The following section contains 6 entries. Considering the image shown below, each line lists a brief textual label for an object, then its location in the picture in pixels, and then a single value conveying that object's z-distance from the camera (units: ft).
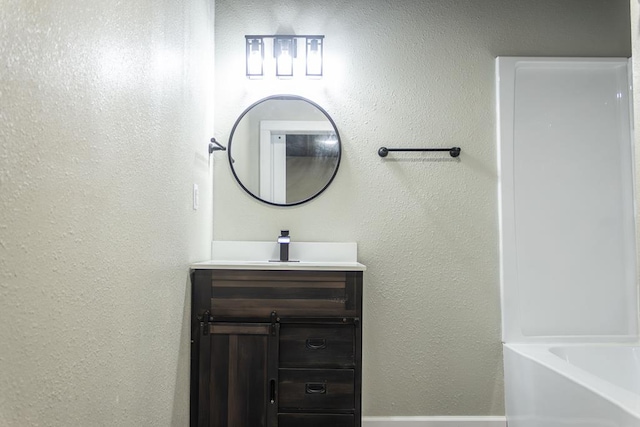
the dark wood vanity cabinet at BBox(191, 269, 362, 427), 6.66
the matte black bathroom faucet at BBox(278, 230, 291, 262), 7.97
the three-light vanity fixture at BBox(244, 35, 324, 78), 8.24
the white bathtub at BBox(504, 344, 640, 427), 5.12
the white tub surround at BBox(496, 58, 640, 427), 8.17
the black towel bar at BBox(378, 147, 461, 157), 8.29
